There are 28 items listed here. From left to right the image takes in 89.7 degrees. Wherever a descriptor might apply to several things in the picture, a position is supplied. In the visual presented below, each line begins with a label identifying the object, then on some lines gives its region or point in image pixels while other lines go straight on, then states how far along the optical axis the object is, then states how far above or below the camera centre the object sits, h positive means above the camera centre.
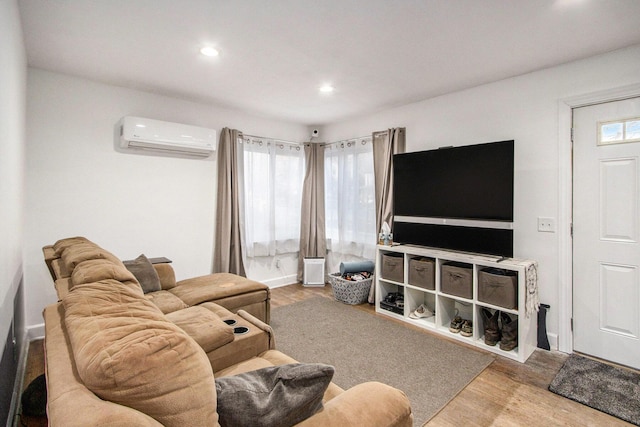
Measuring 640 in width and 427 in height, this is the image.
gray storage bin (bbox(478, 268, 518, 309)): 2.71 -0.65
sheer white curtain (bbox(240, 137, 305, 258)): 4.52 +0.27
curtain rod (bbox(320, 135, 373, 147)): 4.48 +1.09
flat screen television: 2.95 +0.16
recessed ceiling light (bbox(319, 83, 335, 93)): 3.38 +1.34
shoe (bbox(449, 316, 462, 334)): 3.16 -1.11
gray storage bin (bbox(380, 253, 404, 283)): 3.58 -0.61
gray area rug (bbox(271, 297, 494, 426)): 2.31 -1.22
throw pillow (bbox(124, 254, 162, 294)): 2.90 -0.55
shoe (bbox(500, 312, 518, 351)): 2.78 -1.07
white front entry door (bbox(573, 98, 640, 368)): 2.53 -0.15
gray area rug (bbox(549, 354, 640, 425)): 2.06 -1.24
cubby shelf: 2.69 -0.92
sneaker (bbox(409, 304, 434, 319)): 3.50 -1.10
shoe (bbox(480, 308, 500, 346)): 2.88 -1.05
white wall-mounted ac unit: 3.30 +0.84
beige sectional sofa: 0.76 -0.43
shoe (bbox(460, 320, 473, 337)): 3.07 -1.12
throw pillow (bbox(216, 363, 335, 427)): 0.98 -0.58
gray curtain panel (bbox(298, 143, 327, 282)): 5.05 +0.08
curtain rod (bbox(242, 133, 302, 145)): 4.48 +1.09
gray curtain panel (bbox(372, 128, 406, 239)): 4.00 +0.61
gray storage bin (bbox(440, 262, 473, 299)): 3.00 -0.64
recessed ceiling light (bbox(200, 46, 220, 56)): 2.51 +1.29
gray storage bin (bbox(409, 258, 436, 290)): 3.29 -0.62
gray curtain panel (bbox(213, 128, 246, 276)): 4.16 +0.06
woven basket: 4.08 -0.99
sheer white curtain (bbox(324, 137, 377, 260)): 4.50 +0.21
